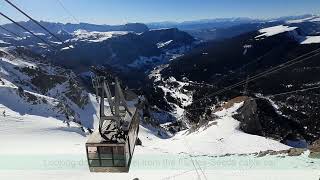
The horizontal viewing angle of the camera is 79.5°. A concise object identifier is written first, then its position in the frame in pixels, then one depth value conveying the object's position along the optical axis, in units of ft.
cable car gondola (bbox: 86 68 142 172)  37.25
